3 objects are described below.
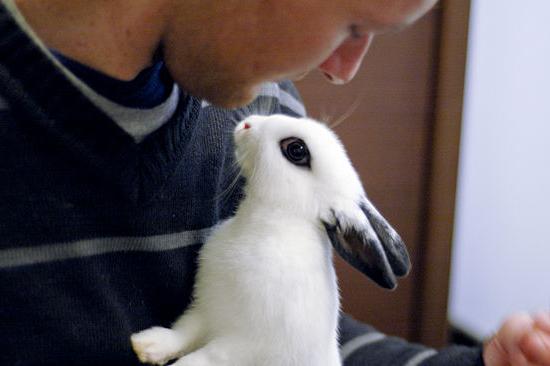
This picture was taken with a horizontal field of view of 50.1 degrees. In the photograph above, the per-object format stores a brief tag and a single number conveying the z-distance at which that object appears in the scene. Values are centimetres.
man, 63
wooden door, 162
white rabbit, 60
